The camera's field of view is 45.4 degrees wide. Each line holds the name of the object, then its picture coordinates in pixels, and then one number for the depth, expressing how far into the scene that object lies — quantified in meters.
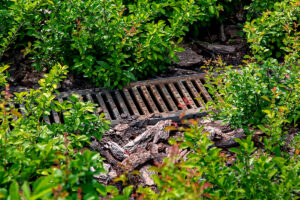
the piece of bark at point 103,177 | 3.06
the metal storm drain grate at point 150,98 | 4.11
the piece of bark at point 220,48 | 5.28
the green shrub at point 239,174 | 2.33
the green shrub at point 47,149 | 1.85
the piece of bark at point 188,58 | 4.97
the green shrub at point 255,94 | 3.24
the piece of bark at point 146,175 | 3.06
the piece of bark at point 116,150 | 3.40
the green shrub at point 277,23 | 4.68
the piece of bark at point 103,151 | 3.36
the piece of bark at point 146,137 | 3.53
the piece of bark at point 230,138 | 3.40
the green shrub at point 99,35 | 4.11
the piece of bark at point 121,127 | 3.81
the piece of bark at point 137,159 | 3.15
